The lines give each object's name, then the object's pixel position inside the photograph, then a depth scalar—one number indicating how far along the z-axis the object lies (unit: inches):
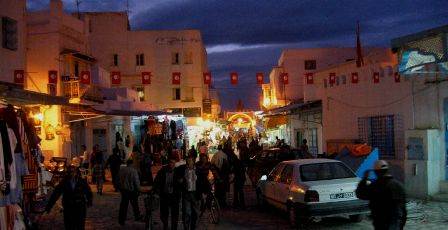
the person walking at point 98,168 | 792.6
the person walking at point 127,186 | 526.3
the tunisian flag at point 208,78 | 944.8
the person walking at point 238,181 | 643.5
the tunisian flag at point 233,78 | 965.8
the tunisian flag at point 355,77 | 835.4
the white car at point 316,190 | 460.8
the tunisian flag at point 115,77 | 991.1
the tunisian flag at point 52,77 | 888.9
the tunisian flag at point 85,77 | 933.1
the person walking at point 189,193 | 458.3
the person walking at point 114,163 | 802.8
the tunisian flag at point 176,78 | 975.0
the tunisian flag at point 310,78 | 975.0
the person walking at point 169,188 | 459.5
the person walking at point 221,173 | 638.5
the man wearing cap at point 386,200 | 296.8
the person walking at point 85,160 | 877.3
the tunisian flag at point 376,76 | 775.1
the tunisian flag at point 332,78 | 918.7
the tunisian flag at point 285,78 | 1012.9
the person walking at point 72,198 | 391.2
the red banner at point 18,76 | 814.5
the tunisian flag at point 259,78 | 984.5
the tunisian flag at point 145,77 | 991.8
